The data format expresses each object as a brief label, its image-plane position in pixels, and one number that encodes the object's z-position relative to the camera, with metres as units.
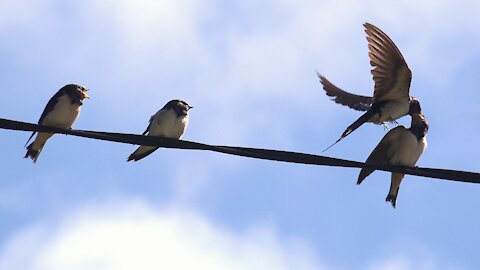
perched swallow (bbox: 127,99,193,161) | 13.96
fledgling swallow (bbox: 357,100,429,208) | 13.19
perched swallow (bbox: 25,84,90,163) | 13.45
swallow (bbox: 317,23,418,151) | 13.50
